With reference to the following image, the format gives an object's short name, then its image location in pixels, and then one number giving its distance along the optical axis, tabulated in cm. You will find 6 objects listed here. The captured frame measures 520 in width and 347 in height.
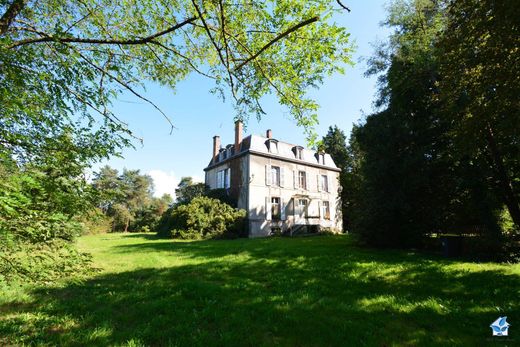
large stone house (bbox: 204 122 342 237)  2186
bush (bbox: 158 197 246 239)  1854
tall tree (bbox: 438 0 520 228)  536
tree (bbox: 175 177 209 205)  2533
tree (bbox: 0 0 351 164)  320
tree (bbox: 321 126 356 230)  3775
